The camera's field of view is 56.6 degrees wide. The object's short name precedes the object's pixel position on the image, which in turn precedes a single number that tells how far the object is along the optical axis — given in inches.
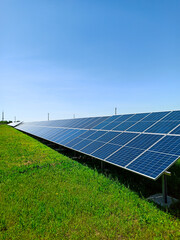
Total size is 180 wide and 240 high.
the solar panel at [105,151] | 358.7
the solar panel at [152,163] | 242.0
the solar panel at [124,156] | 304.9
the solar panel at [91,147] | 411.6
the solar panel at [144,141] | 332.2
